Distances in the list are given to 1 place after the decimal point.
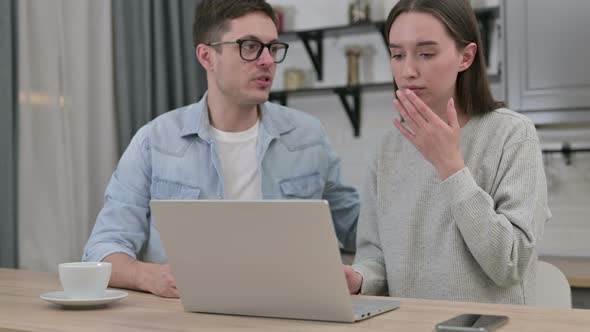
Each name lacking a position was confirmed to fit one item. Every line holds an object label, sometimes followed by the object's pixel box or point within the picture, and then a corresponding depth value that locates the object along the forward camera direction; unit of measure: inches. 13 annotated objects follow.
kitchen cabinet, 112.8
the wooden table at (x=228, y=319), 44.3
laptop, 44.2
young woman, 54.1
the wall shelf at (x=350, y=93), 136.1
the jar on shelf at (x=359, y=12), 134.2
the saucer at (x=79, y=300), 52.3
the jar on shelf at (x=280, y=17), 144.7
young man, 80.5
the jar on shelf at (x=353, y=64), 136.5
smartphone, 41.0
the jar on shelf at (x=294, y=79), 142.6
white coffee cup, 54.1
